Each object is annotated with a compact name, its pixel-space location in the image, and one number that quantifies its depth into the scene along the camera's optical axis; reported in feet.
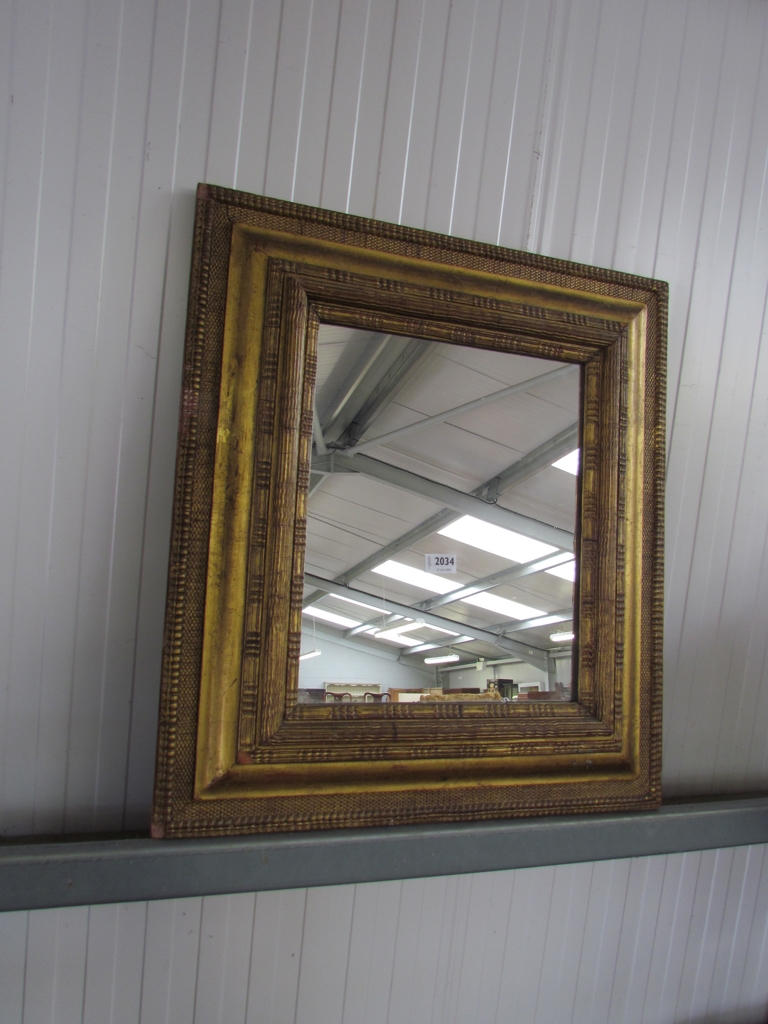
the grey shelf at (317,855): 4.07
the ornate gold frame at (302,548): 4.37
